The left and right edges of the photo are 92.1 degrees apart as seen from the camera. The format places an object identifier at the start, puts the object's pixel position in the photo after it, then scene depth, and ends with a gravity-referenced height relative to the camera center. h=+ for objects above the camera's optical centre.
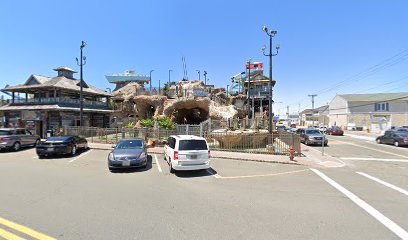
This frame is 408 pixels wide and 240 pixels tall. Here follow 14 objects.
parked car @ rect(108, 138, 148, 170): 9.20 -1.67
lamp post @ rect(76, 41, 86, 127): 20.00 +6.57
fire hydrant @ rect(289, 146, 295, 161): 12.05 -1.96
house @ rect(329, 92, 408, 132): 47.84 +3.22
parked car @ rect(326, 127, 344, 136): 34.75 -1.60
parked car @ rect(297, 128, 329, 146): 20.02 -1.47
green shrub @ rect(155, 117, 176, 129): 21.02 -0.16
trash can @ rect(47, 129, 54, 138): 20.92 -1.18
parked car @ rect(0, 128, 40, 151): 15.25 -1.33
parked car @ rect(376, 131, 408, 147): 19.38 -1.66
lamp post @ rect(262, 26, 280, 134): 14.62 +4.60
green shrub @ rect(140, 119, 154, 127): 21.50 -0.11
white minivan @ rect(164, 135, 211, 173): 8.73 -1.45
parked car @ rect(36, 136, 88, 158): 12.64 -1.60
